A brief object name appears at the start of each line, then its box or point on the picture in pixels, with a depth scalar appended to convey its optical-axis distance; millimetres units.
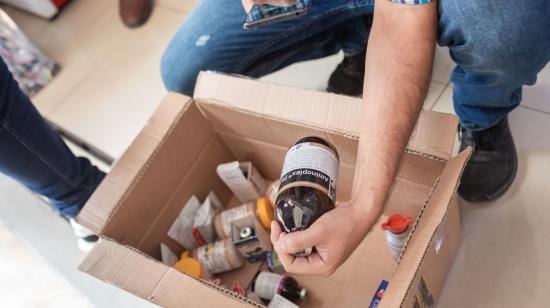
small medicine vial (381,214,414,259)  799
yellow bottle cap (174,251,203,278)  897
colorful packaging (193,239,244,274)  934
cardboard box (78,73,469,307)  688
